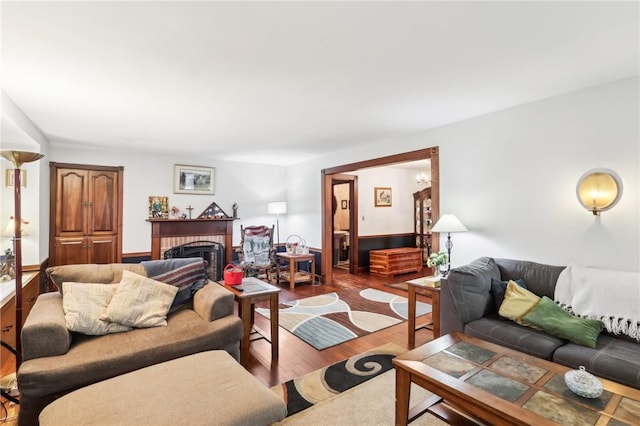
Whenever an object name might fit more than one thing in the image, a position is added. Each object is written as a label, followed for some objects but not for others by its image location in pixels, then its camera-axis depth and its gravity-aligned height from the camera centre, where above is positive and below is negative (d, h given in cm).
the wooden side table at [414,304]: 303 -90
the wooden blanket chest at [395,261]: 650 -100
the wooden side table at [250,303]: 268 -78
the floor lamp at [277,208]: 635 +13
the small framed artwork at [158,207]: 550 +14
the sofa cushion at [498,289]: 273 -66
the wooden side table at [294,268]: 559 -100
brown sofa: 180 -86
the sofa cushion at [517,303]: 252 -73
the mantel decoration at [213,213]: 597 +3
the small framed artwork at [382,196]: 724 +41
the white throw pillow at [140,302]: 232 -68
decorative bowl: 149 -83
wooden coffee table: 140 -88
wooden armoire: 482 +2
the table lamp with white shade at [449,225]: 335 -13
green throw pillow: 219 -81
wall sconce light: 261 +20
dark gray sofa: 192 -89
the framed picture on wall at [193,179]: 575 +66
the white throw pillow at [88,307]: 216 -66
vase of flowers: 327 -50
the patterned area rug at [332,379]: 221 -130
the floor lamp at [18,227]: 229 -8
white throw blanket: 222 -64
